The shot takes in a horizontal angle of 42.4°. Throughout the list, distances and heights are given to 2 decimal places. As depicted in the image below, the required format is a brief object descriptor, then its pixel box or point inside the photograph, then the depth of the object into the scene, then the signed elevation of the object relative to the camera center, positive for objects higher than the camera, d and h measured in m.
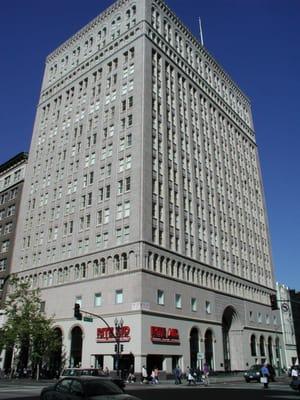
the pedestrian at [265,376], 31.02 -1.26
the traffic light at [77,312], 32.83 +3.69
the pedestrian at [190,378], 37.66 -1.71
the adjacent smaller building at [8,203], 67.69 +27.85
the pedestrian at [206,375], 37.24 -1.46
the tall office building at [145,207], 45.84 +21.14
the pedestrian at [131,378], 39.09 -1.79
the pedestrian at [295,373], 29.92 -1.04
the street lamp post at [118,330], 36.03 +2.65
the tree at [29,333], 47.38 +2.99
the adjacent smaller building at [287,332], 75.69 +5.41
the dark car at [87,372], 27.34 -0.87
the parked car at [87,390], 11.39 -0.89
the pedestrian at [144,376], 38.64 -1.59
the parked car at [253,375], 42.16 -1.59
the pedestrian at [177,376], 38.12 -1.56
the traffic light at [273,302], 34.00 +4.76
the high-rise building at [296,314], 92.79 +10.70
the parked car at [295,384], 25.87 -1.54
